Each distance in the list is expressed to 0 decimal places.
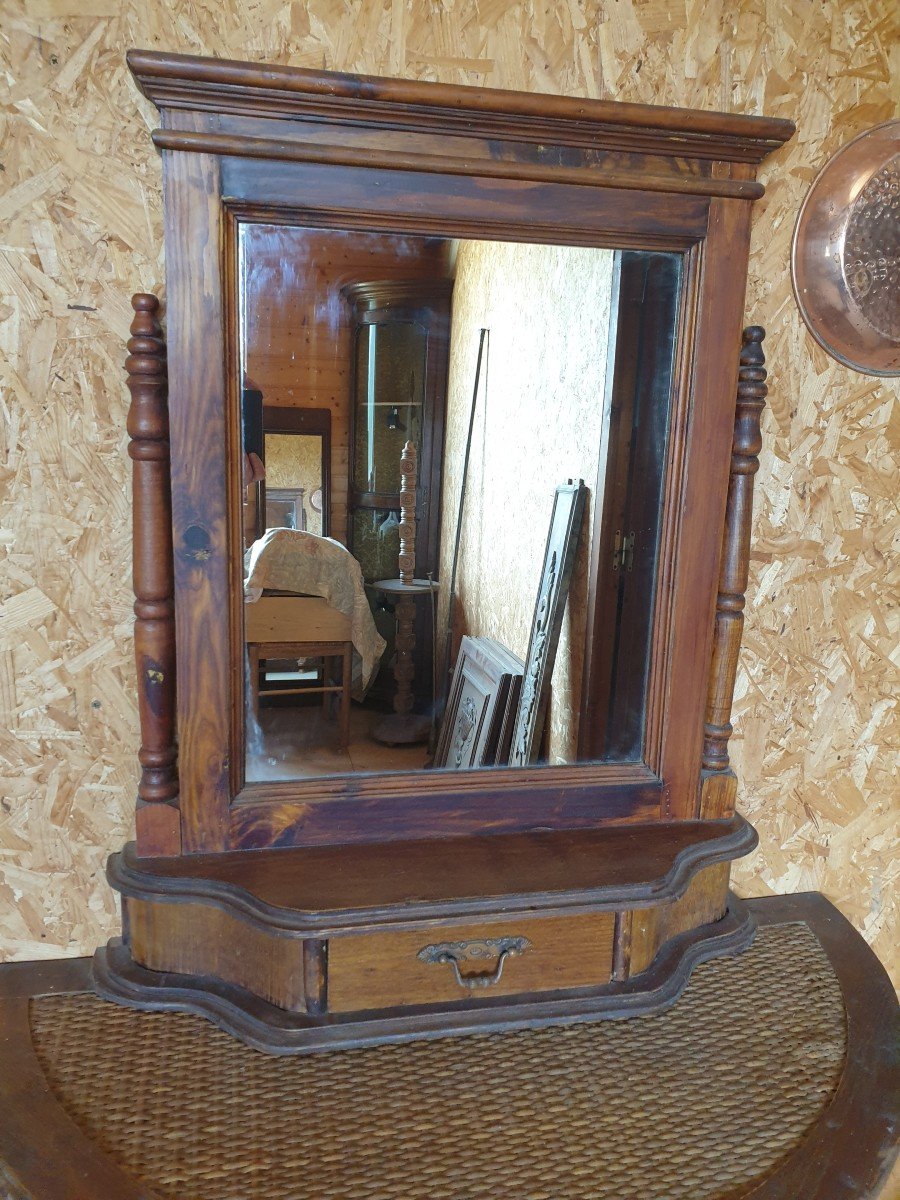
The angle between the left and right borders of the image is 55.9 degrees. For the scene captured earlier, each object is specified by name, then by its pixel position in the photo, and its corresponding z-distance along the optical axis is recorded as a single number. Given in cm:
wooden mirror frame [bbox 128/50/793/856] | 89
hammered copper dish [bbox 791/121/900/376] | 109
